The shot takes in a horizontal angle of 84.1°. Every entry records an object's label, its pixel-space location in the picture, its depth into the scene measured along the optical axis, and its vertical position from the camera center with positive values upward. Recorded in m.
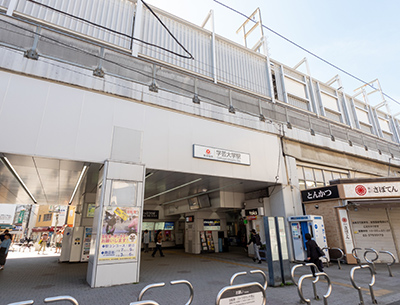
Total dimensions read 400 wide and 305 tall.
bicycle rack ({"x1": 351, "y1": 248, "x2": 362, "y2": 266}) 9.69 -1.35
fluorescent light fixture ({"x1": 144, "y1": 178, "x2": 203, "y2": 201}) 10.52 +1.96
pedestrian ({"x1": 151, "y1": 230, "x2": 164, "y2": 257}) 13.10 -0.91
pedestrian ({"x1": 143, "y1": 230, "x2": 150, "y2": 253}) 15.32 -0.79
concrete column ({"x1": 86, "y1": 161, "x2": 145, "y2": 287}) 6.50 +0.00
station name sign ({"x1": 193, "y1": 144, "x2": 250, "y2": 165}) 9.20 +2.92
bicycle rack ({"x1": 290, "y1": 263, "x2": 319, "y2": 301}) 5.05 -1.57
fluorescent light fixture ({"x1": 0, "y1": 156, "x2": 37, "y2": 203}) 7.20 +2.12
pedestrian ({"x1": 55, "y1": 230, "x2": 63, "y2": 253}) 19.20 -1.24
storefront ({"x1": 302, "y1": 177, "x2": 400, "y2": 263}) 10.03 +0.45
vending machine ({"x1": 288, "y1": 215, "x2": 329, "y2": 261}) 10.02 -0.35
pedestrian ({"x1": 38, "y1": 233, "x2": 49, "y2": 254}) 17.39 -0.89
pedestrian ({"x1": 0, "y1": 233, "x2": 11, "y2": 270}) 8.91 -0.75
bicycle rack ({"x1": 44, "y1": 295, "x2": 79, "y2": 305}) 2.60 -0.83
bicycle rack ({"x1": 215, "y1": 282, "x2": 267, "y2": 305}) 2.95 -0.93
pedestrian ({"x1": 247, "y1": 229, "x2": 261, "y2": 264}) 10.63 -0.97
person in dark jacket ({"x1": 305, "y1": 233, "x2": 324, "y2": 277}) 6.48 -0.87
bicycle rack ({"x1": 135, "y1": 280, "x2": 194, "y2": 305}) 2.65 -0.88
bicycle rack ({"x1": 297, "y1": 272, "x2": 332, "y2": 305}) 4.06 -1.22
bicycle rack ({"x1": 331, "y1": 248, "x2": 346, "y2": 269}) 8.90 -1.30
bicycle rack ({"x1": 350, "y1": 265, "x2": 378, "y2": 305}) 4.63 -1.46
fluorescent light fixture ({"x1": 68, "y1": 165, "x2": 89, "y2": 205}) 8.20 +2.07
